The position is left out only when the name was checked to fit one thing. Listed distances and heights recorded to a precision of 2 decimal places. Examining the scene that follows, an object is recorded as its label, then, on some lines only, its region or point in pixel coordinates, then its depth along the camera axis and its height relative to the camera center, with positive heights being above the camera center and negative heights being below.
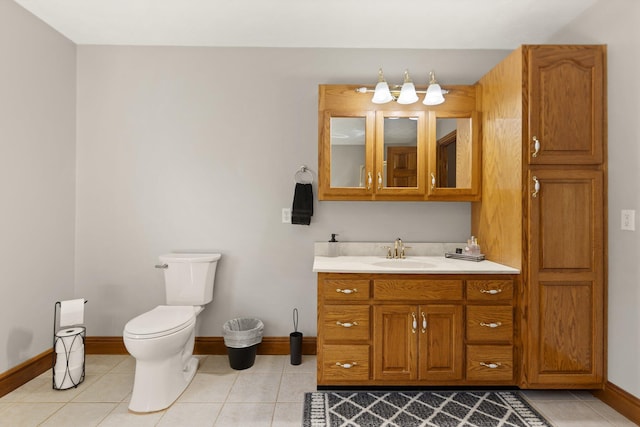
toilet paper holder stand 2.21 -0.96
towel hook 2.77 +0.31
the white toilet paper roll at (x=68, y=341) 2.23 -0.81
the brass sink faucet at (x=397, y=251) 2.66 -0.27
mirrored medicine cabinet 2.55 +0.48
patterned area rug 1.88 -1.11
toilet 1.98 -0.70
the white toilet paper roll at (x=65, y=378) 2.21 -1.05
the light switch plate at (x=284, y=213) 2.79 +0.01
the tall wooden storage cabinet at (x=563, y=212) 2.05 +0.02
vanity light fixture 2.46 +0.86
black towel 2.68 +0.07
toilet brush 2.58 -0.99
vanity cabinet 2.13 -0.70
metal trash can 2.49 -0.94
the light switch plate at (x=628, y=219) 1.91 -0.02
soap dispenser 2.68 -0.25
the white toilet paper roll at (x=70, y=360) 2.22 -0.94
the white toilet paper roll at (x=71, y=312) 2.28 -0.65
